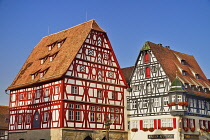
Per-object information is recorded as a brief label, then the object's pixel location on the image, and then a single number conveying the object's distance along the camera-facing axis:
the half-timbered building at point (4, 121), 65.65
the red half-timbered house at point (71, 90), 42.31
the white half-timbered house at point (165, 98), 44.88
